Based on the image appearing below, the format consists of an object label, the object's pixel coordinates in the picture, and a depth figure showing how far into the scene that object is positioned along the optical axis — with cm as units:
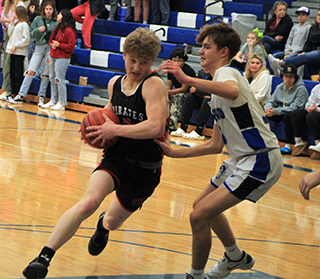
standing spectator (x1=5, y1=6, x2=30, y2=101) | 1724
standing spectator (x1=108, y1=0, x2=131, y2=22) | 2042
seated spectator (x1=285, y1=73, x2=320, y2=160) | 1266
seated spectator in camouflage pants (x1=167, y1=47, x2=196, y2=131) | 1457
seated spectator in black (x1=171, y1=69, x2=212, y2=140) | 1438
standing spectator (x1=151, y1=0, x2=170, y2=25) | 1937
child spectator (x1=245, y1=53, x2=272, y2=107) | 1378
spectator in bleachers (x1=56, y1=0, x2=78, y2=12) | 2057
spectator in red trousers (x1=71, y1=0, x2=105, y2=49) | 1934
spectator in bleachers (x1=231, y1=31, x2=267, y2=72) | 1503
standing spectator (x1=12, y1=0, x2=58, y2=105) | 1704
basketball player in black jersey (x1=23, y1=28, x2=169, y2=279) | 469
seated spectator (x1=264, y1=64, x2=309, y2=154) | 1327
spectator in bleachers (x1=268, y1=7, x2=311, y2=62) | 1544
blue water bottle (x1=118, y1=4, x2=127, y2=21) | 2042
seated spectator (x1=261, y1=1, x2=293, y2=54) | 1637
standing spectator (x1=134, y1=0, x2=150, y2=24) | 1969
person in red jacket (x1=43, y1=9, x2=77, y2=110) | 1651
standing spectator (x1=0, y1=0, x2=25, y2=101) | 1789
